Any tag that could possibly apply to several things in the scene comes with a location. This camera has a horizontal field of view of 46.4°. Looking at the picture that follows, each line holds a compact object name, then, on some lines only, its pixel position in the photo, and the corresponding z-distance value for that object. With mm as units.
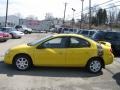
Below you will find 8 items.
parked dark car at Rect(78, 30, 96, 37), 13830
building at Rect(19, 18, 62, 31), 37892
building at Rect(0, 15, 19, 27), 41494
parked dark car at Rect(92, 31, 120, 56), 8351
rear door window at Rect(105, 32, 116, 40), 8491
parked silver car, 17207
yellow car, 5252
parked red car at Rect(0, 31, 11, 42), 13259
